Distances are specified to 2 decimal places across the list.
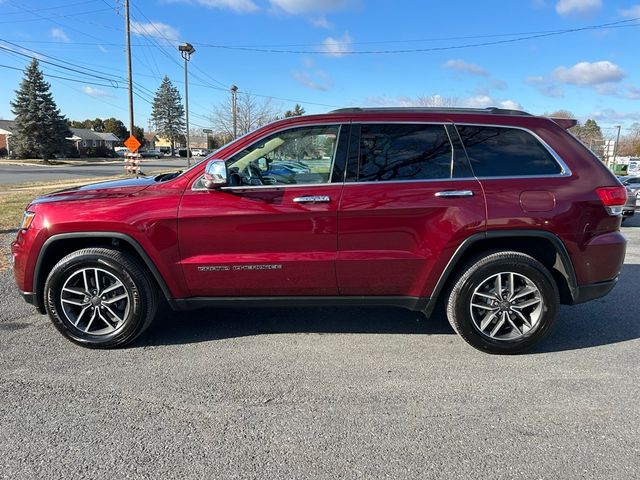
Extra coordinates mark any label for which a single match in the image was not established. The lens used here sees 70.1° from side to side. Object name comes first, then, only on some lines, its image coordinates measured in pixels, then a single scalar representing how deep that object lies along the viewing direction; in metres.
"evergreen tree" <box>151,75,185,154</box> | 105.56
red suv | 3.49
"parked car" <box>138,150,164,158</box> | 80.19
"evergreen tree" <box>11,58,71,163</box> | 51.44
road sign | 25.11
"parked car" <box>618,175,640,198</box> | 14.69
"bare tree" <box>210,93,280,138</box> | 50.06
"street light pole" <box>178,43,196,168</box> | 29.86
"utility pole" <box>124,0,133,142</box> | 27.11
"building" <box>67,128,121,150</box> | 77.06
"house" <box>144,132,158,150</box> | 109.20
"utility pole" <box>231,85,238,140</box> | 40.95
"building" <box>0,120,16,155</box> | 64.12
